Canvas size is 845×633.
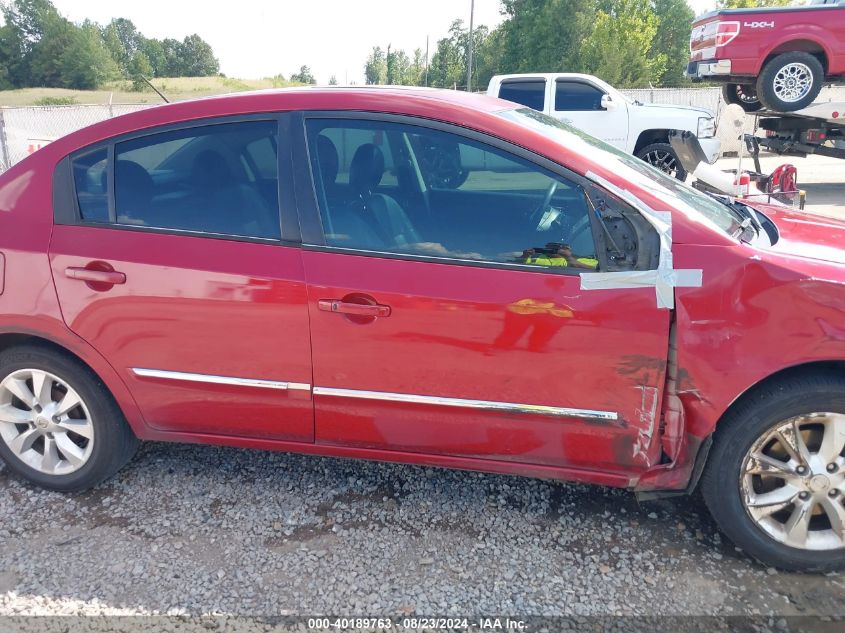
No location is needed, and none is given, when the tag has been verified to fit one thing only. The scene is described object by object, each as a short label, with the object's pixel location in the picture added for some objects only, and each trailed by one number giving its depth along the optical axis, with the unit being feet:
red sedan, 7.82
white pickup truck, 39.22
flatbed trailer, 34.96
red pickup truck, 36.11
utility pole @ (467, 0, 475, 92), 105.39
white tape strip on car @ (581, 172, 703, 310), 7.70
